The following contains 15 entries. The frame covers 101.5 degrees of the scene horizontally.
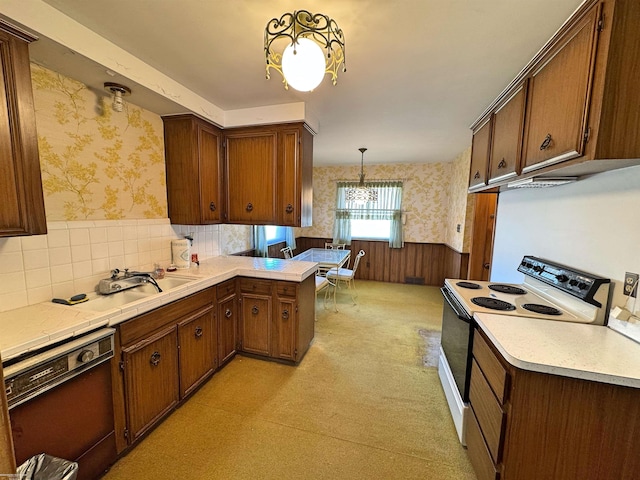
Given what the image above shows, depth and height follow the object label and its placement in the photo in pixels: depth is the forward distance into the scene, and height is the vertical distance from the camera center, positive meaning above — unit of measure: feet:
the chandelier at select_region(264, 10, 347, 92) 3.82 +2.37
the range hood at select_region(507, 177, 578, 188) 5.41 +0.80
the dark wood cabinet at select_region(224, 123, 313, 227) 8.32 +1.30
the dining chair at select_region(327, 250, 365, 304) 12.96 -2.96
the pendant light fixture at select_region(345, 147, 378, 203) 15.14 +1.22
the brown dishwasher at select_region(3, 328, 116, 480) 3.55 -2.97
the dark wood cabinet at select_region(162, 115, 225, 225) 7.78 +1.36
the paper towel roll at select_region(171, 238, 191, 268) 8.00 -1.26
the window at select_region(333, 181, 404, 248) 17.49 -0.05
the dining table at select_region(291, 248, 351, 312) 12.65 -2.25
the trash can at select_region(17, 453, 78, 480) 3.26 -3.34
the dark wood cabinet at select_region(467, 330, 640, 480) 3.38 -2.83
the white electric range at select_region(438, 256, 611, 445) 4.75 -1.85
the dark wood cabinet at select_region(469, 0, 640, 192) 3.44 +1.86
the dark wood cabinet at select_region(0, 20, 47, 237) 3.90 +1.03
